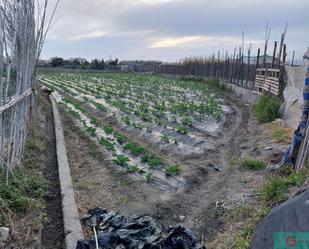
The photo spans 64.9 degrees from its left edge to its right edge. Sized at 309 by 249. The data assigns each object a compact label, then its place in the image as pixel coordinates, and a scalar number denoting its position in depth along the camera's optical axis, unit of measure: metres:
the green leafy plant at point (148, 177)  3.98
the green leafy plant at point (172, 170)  4.19
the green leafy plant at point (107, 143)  5.24
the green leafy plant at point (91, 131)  6.33
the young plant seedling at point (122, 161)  4.49
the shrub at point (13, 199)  2.79
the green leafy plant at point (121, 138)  5.70
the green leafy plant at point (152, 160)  4.43
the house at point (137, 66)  37.25
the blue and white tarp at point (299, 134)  3.65
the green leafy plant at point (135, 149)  5.01
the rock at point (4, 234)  2.29
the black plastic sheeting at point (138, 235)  2.33
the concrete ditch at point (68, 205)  2.63
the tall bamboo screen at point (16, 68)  3.25
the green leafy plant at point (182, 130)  6.23
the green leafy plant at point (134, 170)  4.22
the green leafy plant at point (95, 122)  7.10
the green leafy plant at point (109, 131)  6.36
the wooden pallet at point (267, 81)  9.02
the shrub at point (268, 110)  7.49
